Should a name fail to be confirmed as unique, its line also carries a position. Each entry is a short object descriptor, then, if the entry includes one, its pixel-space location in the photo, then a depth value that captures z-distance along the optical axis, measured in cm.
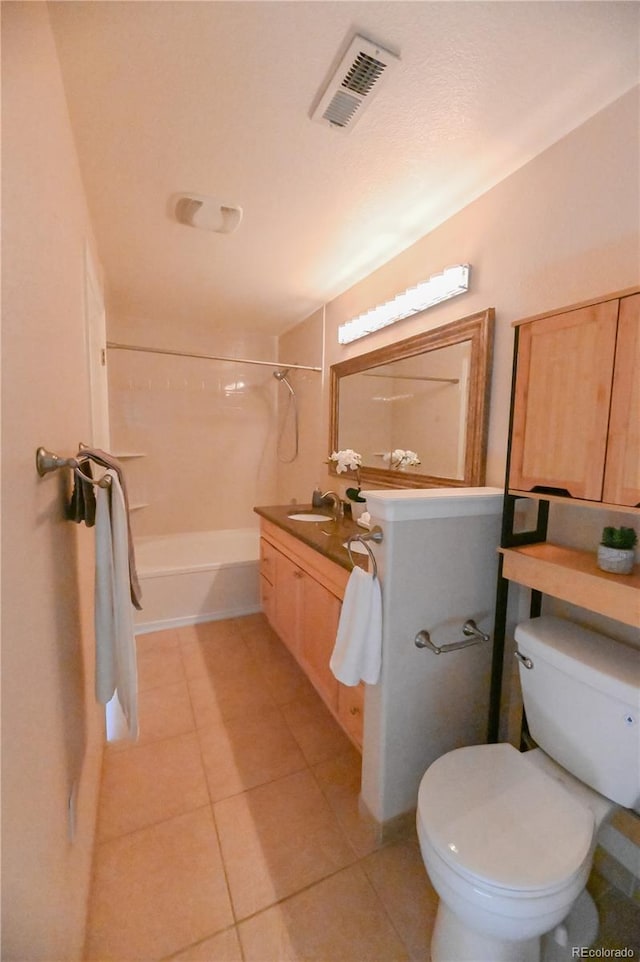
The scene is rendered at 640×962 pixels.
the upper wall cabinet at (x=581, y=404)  86
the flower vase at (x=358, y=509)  205
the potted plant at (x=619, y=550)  94
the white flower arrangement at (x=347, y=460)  217
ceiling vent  95
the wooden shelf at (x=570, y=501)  88
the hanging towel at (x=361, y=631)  116
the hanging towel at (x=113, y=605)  94
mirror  150
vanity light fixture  154
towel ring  114
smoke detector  155
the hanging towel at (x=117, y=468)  97
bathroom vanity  153
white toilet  78
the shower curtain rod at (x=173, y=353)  232
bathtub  257
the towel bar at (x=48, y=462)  72
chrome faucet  234
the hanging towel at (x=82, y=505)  93
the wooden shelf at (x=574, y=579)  89
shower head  331
